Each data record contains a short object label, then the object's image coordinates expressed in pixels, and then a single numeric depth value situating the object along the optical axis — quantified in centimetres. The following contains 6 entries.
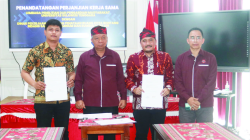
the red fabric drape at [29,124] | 290
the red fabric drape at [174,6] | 452
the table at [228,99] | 348
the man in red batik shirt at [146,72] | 230
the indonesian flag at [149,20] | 431
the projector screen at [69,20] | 427
